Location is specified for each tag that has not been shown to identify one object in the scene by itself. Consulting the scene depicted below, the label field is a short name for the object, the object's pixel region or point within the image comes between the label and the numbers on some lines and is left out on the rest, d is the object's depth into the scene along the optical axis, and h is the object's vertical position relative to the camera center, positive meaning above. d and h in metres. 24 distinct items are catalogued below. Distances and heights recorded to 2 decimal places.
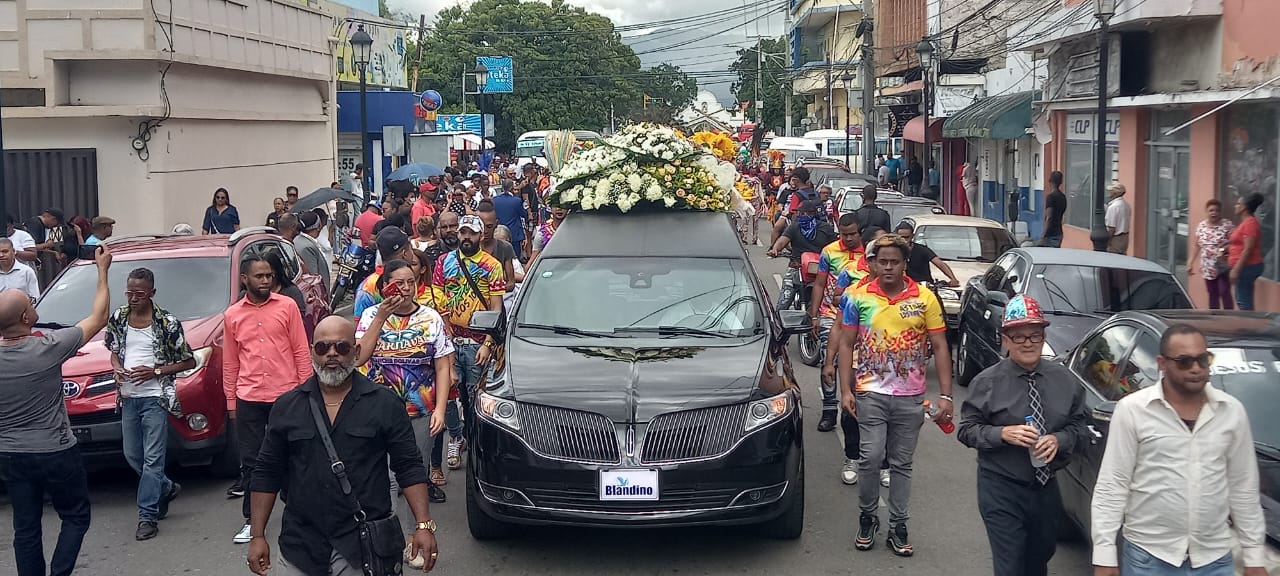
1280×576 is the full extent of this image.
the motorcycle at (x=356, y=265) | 11.60 -0.68
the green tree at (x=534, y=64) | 73.38 +7.51
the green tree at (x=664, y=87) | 75.62 +7.45
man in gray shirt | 5.84 -1.16
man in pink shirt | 6.83 -0.89
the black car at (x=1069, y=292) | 10.40 -0.88
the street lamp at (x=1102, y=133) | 17.25 +0.77
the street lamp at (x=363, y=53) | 23.44 +2.58
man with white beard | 4.52 -0.98
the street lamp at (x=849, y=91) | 42.60 +3.43
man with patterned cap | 5.12 -1.00
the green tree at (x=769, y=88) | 82.31 +7.66
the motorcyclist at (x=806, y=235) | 11.55 -0.42
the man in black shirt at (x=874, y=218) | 11.10 -0.25
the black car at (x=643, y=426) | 6.37 -1.21
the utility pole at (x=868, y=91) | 32.53 +2.63
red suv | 8.02 -0.91
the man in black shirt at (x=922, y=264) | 10.82 -0.65
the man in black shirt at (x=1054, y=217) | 19.89 -0.44
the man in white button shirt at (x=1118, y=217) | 18.17 -0.41
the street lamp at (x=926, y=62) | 28.47 +2.93
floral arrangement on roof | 9.46 +0.11
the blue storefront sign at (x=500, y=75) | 64.56 +5.99
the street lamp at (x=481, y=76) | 33.65 +3.10
